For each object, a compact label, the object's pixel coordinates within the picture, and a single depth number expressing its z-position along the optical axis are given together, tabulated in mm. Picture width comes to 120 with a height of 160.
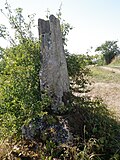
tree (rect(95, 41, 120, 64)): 20693
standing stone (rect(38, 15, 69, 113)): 3451
